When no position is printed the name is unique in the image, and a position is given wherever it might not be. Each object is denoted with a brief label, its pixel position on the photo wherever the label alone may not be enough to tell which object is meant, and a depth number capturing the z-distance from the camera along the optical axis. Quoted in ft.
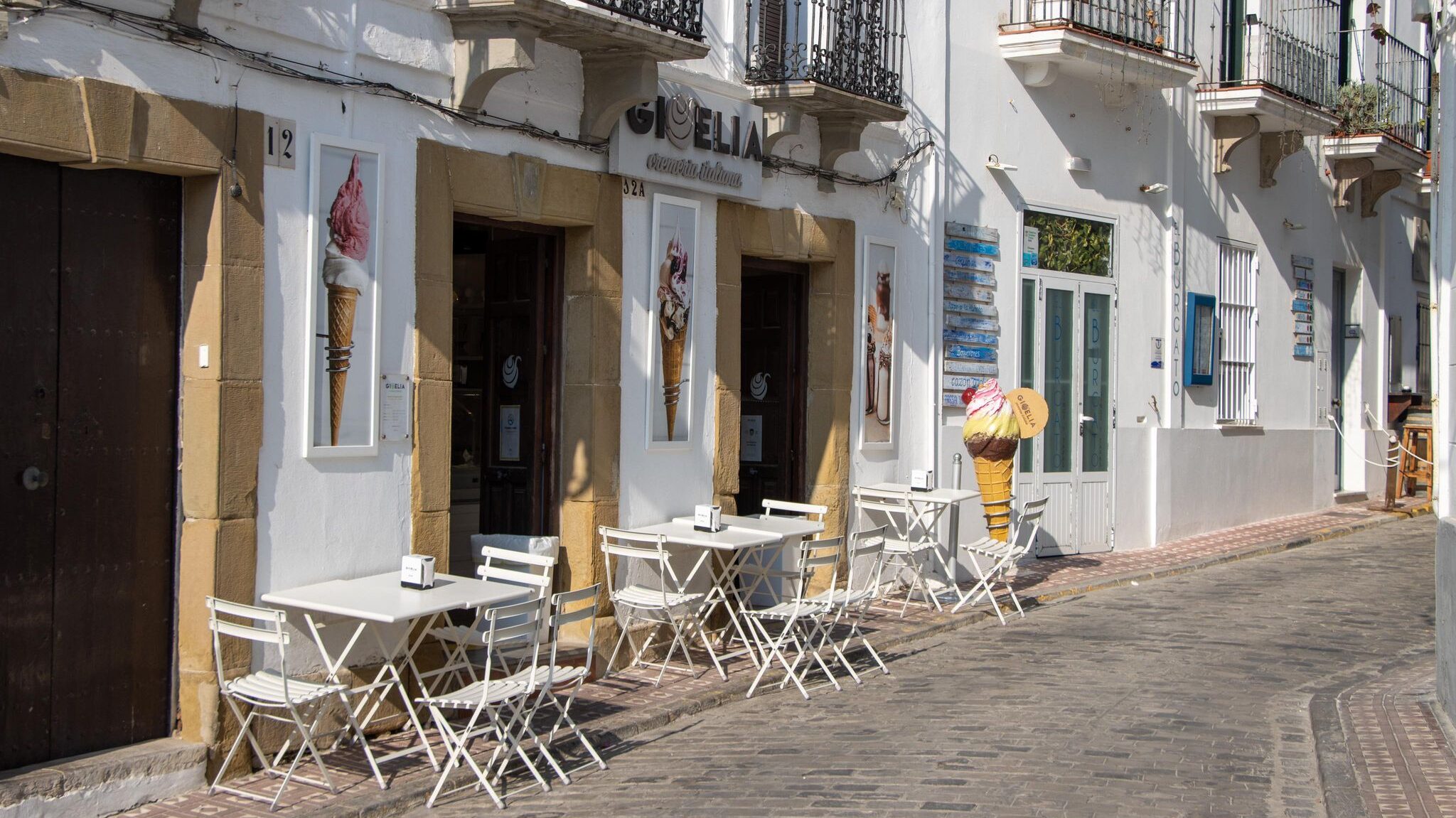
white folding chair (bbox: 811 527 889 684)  28.96
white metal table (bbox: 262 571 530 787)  21.25
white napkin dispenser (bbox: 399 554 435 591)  22.75
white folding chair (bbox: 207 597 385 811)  20.29
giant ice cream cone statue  38.93
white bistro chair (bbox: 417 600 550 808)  21.06
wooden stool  64.69
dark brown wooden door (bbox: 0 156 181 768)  20.26
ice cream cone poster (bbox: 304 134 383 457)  23.63
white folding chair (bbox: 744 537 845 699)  27.91
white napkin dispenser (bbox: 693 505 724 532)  30.22
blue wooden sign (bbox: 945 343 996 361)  41.57
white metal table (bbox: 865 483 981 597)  36.27
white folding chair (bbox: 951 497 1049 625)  35.88
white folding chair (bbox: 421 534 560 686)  23.90
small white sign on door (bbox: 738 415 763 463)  38.45
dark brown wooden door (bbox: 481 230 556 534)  30.19
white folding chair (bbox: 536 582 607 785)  22.22
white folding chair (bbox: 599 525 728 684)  28.25
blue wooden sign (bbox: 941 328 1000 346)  41.45
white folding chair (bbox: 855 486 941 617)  35.96
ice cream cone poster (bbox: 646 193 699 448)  31.42
